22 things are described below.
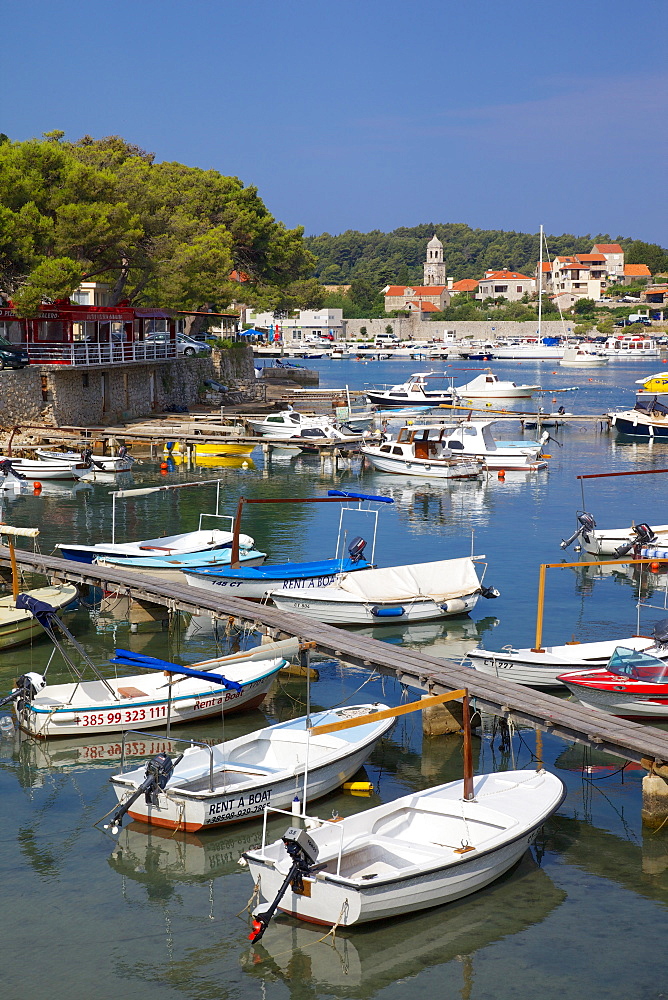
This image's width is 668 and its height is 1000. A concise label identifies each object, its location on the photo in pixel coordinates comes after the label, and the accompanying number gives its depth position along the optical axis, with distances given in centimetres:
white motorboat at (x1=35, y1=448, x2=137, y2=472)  4197
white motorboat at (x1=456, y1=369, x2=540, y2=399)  7638
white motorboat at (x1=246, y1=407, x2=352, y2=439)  5156
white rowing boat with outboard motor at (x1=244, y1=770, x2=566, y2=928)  1177
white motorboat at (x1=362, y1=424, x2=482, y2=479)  4406
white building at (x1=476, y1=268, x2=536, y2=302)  19962
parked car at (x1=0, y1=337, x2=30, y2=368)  4881
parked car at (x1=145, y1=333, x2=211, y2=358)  6456
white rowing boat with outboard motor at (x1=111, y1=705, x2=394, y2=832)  1426
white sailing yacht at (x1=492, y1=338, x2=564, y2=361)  13500
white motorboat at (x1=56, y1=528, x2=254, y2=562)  2619
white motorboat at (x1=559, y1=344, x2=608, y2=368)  12600
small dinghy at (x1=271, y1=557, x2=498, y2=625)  2259
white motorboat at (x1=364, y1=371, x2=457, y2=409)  6706
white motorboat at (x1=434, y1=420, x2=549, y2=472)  4666
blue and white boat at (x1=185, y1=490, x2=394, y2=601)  2367
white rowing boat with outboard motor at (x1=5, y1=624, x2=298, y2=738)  1716
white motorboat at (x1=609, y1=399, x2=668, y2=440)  5778
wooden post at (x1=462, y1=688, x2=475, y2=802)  1368
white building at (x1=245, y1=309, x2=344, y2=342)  17912
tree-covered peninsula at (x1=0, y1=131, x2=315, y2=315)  4809
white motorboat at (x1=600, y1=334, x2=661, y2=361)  14588
